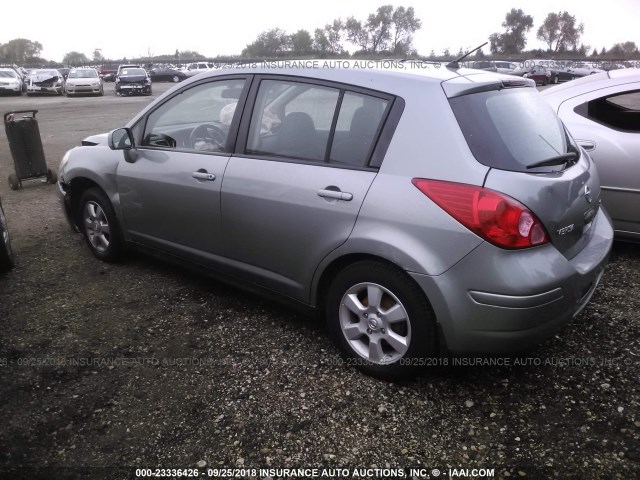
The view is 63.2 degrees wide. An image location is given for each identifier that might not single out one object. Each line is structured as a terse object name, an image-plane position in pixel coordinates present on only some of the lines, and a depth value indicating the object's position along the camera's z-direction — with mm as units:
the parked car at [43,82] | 28383
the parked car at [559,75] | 40500
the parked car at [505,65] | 43844
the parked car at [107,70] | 57881
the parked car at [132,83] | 29203
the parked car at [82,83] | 27812
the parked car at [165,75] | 47625
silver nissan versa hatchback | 2479
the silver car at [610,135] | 4375
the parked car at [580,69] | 41219
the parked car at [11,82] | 28406
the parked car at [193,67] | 48844
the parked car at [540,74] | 37281
